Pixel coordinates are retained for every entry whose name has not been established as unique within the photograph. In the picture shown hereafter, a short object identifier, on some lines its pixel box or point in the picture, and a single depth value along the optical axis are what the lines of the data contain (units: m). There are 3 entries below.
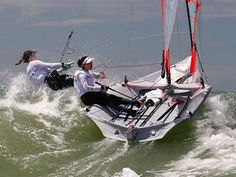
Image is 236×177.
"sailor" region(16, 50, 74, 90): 19.30
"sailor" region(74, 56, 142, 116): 17.36
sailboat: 15.58
